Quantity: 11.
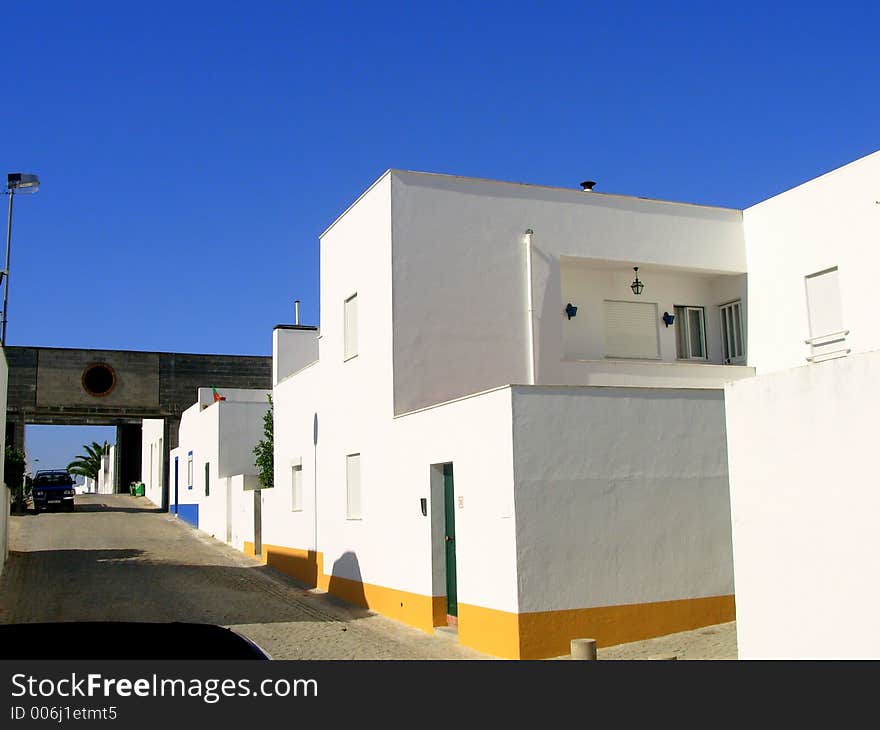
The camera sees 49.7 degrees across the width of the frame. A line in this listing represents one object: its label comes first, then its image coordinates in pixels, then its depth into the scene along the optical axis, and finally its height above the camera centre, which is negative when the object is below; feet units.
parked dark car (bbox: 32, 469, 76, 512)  126.11 -0.61
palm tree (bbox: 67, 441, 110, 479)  245.67 +7.59
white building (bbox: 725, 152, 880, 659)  24.86 -0.98
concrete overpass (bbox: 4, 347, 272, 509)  126.41 +14.67
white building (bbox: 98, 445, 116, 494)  207.75 +3.47
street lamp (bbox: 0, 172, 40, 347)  63.82 +20.56
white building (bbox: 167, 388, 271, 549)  88.74 +2.35
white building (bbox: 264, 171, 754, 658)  40.32 +3.08
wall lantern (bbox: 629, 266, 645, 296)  58.73 +11.70
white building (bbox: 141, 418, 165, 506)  144.36 +4.90
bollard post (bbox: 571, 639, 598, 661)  30.73 -5.52
